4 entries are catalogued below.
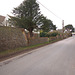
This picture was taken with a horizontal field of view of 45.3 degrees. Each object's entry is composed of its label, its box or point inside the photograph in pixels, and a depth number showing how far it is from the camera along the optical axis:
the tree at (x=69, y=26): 101.84
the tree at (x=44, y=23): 22.80
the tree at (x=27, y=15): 21.48
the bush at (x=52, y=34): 34.81
